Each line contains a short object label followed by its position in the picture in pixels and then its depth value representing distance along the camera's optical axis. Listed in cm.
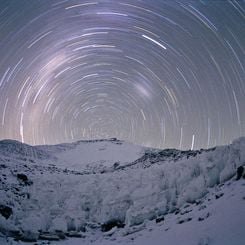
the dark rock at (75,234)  1827
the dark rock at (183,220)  1323
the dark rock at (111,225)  1905
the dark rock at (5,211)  2019
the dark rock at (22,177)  3041
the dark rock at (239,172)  1509
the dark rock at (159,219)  1593
